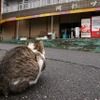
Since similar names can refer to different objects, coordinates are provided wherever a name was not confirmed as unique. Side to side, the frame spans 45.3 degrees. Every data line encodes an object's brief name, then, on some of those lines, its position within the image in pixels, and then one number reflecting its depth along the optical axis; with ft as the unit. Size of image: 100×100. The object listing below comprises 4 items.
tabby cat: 4.69
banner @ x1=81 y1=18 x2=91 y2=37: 32.50
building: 32.49
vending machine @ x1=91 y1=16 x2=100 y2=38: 31.30
